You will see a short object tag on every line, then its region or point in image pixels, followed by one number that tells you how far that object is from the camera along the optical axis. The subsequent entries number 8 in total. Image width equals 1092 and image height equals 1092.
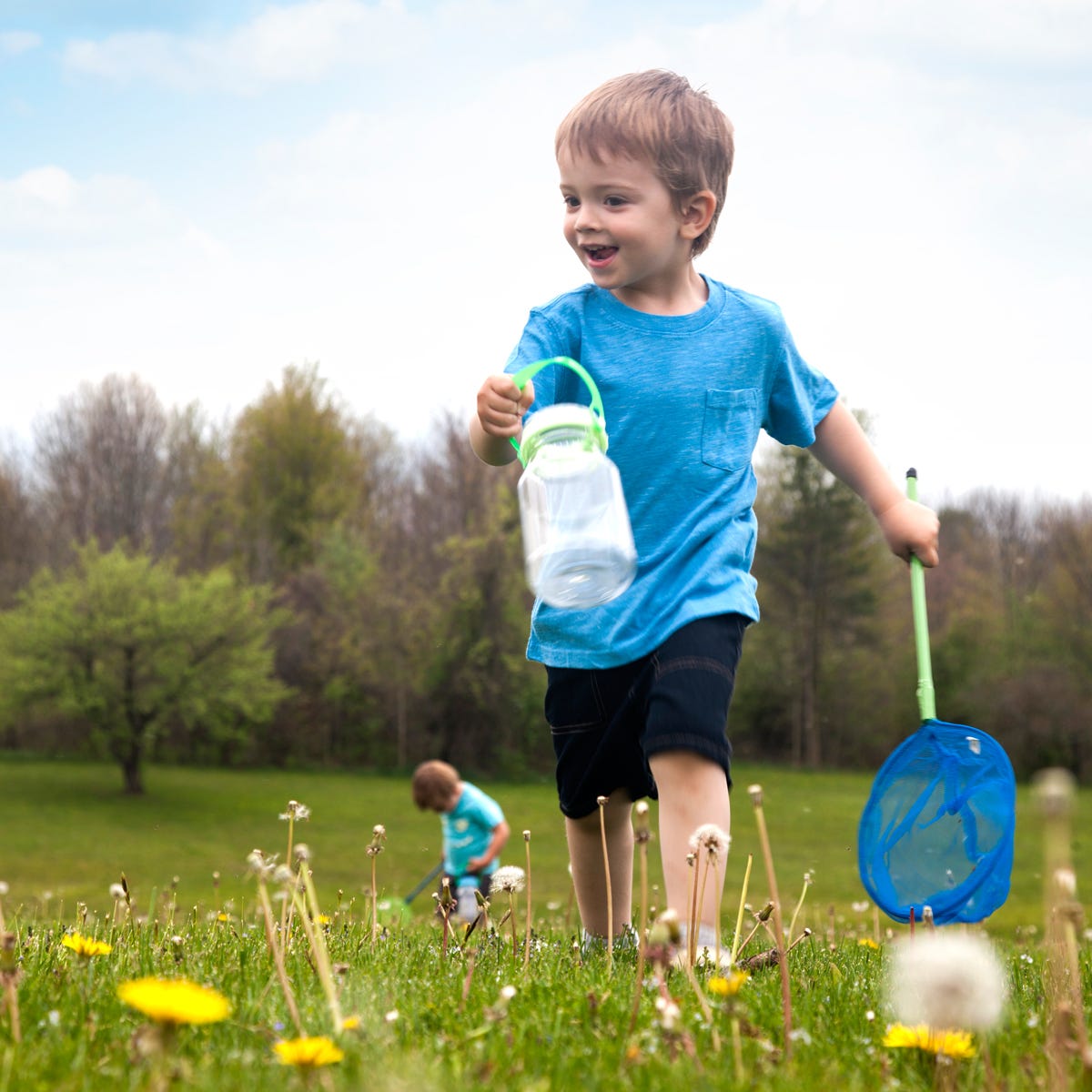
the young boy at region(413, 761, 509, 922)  9.27
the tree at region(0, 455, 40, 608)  45.09
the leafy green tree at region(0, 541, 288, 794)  31.95
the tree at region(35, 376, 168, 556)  45.72
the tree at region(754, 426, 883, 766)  41.00
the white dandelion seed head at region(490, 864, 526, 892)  2.74
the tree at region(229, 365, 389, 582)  45.88
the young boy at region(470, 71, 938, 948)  3.12
